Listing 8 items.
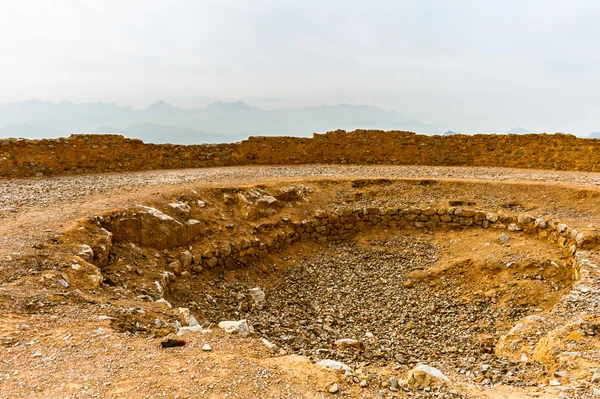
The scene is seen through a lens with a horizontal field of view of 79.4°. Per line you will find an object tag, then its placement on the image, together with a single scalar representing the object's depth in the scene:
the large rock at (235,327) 5.04
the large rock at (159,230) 8.55
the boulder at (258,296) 8.42
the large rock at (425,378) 4.12
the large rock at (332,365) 4.32
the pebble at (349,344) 6.63
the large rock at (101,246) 7.04
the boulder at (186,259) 8.57
